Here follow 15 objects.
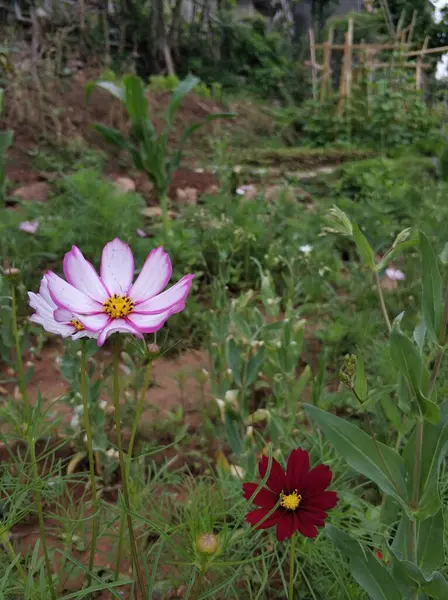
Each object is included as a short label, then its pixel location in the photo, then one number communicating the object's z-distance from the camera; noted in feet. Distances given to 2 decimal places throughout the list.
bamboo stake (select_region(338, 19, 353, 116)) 9.81
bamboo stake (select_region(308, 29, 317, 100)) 10.54
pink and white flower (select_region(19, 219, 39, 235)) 3.01
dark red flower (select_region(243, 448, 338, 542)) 0.85
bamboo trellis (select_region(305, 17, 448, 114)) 10.01
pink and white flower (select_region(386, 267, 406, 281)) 2.95
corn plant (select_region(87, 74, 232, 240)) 3.68
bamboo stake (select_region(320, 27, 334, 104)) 10.43
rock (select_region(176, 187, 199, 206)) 4.61
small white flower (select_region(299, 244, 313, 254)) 3.02
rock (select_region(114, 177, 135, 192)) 4.76
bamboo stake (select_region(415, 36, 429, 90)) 11.26
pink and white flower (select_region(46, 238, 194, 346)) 0.73
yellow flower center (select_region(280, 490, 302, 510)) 0.87
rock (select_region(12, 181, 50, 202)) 4.38
